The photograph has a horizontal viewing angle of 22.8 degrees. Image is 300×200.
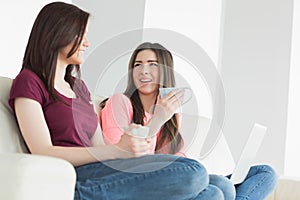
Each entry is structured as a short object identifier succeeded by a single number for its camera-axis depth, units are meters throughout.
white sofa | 2.13
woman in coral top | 2.52
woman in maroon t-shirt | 2.45
